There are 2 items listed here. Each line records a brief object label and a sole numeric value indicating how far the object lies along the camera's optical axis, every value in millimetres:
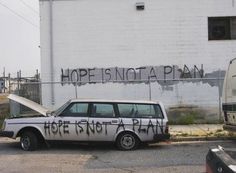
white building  20906
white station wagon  13297
